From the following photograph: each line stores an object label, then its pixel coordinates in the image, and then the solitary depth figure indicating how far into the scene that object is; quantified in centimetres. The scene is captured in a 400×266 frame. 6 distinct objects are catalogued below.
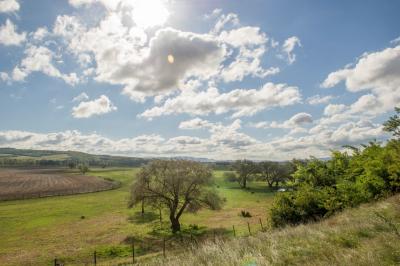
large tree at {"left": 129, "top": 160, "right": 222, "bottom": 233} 4416
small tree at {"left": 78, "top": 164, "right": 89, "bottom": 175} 18388
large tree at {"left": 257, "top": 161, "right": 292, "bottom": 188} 12004
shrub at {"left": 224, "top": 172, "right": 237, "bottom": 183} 13050
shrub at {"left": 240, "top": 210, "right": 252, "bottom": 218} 5681
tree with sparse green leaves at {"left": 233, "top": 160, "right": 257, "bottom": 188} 12281
